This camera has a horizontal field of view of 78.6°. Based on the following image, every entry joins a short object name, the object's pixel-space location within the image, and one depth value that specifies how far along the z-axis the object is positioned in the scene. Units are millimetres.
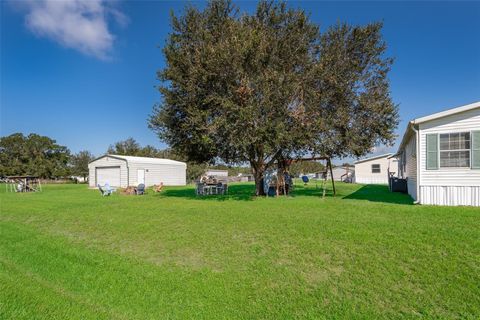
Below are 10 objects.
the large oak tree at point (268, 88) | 12789
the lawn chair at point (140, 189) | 19664
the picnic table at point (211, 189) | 18078
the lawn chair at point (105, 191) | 18234
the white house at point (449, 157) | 9625
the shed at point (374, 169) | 33456
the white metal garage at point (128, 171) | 27250
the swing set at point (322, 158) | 15662
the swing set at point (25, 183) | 22578
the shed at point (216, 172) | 45375
